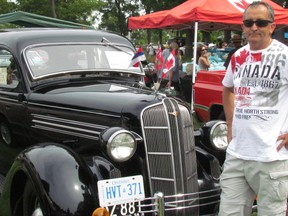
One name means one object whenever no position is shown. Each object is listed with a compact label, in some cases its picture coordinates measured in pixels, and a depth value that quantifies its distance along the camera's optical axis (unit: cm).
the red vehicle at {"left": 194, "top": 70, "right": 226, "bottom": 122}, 650
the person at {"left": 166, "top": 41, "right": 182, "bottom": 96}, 917
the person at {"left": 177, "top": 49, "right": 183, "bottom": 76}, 951
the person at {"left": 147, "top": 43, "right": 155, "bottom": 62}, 2903
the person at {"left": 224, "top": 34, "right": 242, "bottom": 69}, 793
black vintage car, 271
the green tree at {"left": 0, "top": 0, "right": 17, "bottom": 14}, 2756
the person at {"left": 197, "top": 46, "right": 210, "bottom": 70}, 933
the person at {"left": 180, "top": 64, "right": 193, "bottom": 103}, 902
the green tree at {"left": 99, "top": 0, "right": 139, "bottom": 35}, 5237
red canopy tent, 853
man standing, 244
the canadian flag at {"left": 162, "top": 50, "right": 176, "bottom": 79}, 448
